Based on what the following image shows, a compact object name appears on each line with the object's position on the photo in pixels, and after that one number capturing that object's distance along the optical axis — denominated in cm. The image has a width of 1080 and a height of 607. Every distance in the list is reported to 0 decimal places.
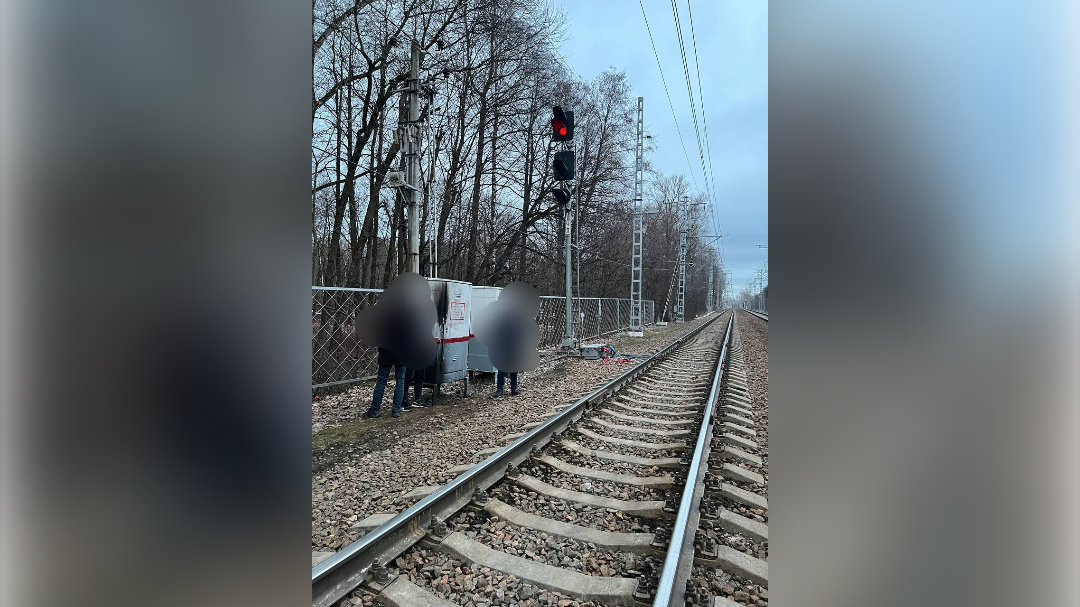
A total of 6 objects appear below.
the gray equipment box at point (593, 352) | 1275
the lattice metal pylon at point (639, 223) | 2189
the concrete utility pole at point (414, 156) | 755
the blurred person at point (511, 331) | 806
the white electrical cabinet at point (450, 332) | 723
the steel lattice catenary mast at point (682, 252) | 3400
